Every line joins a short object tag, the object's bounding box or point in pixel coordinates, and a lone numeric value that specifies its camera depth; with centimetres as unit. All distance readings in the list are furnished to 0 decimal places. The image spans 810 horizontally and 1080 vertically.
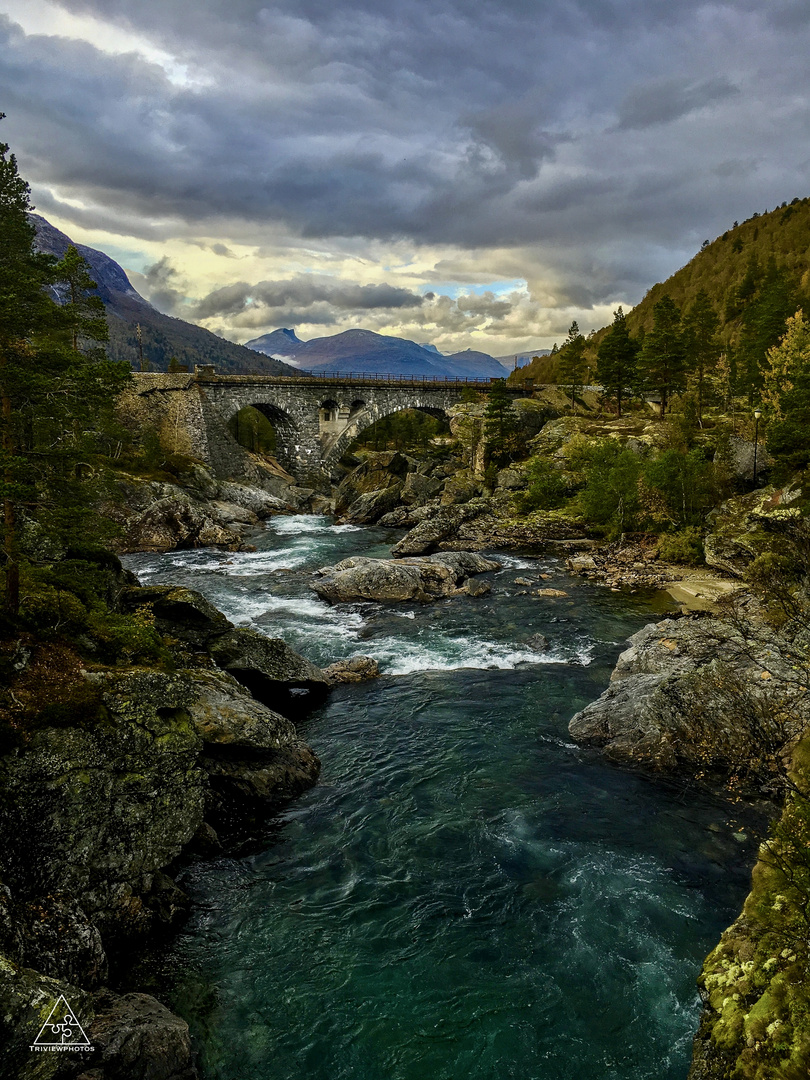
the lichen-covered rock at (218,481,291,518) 7275
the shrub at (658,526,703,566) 4334
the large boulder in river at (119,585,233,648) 2233
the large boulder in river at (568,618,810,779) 1841
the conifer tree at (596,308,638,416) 7381
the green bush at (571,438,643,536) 5081
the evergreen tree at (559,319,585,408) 8169
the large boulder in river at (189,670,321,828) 1658
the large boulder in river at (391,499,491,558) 4984
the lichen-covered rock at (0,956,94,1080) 766
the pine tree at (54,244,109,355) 2573
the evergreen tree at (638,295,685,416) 6638
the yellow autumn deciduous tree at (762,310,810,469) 3719
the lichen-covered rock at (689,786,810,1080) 727
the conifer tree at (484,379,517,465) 7106
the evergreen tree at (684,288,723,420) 7280
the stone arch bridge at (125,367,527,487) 7912
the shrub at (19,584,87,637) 1523
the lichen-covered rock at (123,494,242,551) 5375
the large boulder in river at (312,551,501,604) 3703
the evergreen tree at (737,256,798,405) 6112
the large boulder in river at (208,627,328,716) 2225
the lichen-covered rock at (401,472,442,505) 7019
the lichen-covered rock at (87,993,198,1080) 855
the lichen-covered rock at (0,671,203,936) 1127
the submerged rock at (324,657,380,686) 2580
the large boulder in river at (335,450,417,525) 6800
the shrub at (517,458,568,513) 6147
